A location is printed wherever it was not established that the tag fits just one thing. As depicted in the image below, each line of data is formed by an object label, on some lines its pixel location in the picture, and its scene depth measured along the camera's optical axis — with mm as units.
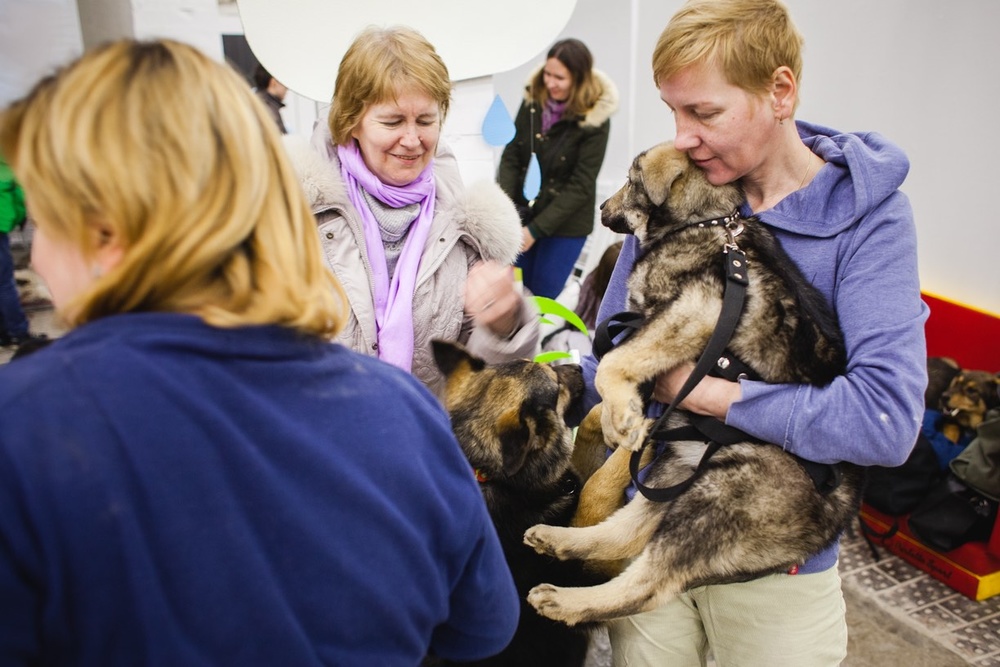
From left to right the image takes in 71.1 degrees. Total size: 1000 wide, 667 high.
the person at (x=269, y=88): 6539
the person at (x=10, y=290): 6520
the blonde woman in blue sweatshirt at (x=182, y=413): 805
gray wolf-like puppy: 1865
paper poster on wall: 3414
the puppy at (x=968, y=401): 4270
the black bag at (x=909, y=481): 4301
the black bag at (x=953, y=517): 4031
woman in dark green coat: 6066
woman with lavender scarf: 2229
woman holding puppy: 1631
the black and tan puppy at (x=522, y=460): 2340
